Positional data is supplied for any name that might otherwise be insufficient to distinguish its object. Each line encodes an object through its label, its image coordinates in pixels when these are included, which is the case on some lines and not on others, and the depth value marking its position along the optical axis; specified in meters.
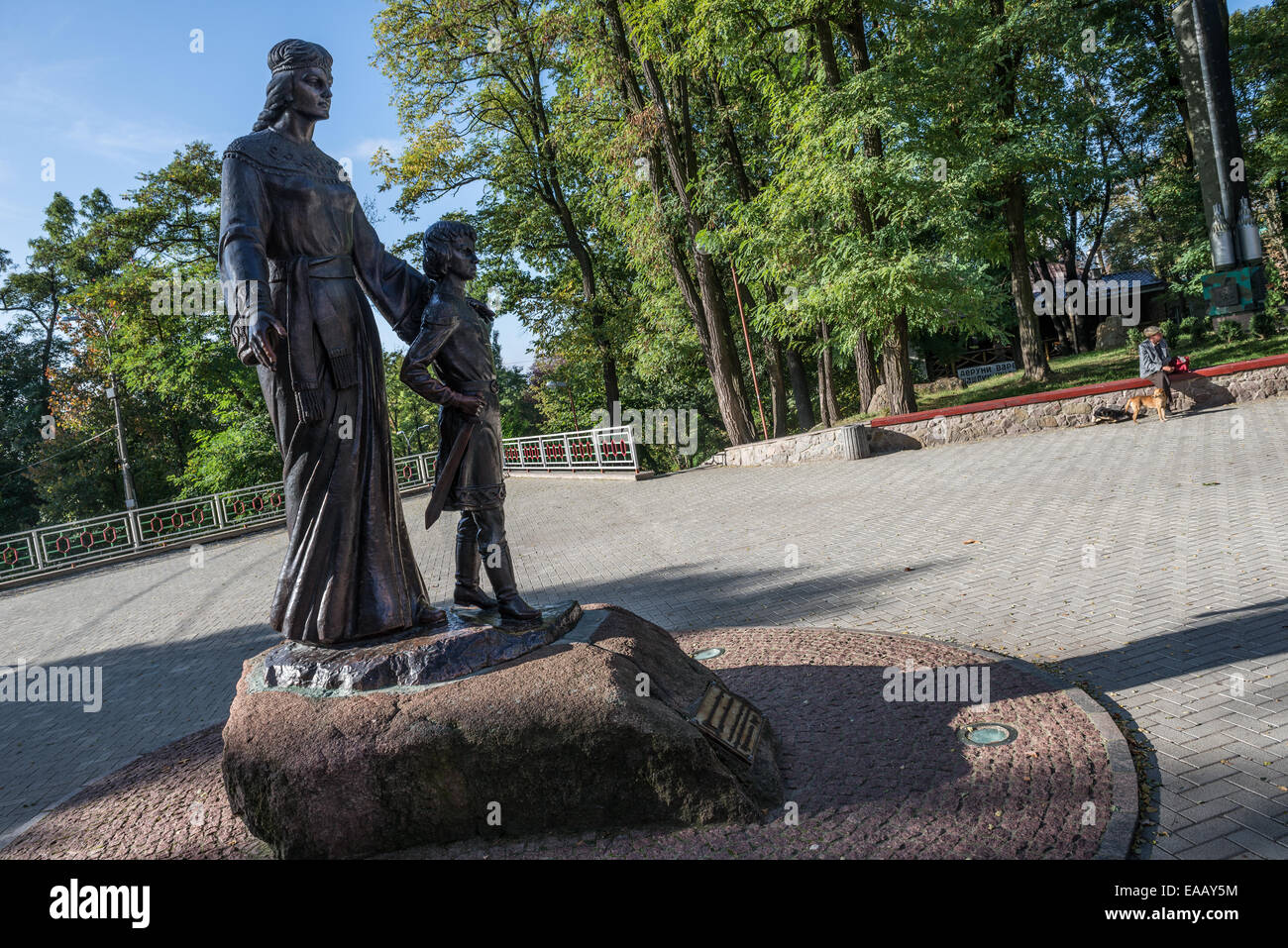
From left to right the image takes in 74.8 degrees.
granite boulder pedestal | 3.71
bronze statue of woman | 4.18
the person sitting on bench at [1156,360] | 14.24
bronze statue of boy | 4.44
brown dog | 14.44
